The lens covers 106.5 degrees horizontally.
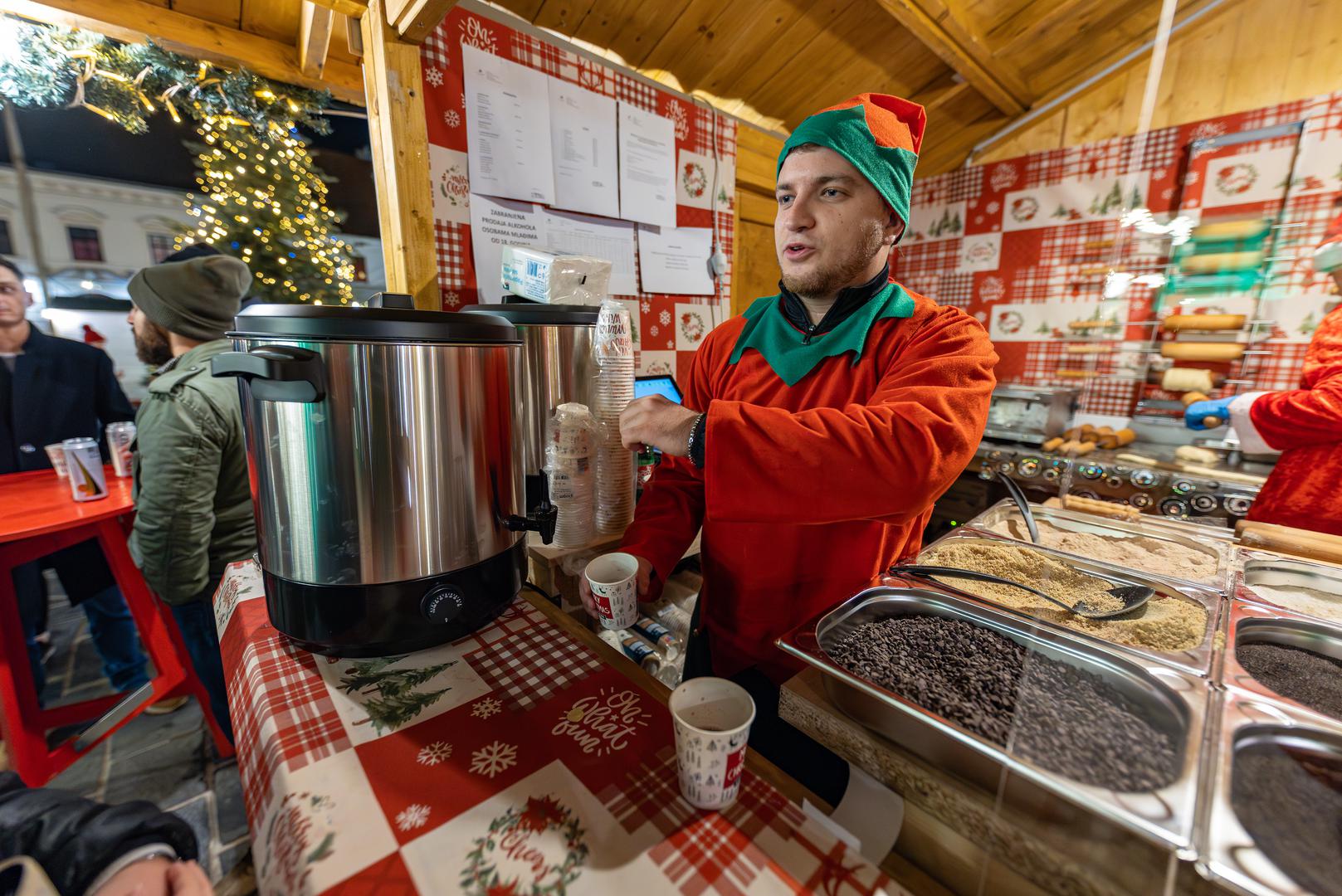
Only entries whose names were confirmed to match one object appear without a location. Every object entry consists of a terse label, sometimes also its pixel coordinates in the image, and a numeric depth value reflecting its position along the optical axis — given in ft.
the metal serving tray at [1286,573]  3.12
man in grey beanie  4.56
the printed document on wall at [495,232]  4.93
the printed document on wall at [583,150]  5.44
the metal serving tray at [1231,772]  1.13
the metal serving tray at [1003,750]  1.29
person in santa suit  4.80
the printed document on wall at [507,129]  4.81
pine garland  5.30
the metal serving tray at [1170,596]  1.97
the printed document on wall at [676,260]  6.53
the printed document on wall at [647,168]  6.10
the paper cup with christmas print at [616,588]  2.70
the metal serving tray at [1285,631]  2.39
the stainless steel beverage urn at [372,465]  1.98
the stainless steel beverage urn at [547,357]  3.85
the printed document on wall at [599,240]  5.54
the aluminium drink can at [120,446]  6.30
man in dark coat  6.29
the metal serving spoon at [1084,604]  2.45
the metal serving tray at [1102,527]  3.42
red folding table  4.63
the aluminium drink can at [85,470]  5.26
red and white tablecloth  1.40
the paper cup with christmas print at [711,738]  1.53
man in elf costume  2.27
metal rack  5.58
